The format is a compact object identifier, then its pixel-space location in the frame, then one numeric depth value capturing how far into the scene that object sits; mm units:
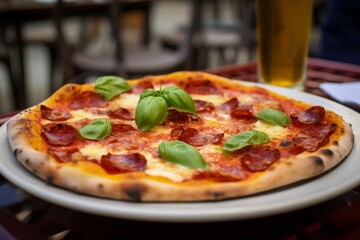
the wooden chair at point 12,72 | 2434
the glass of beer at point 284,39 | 1069
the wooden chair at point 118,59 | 2115
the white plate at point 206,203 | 461
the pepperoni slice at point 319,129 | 699
